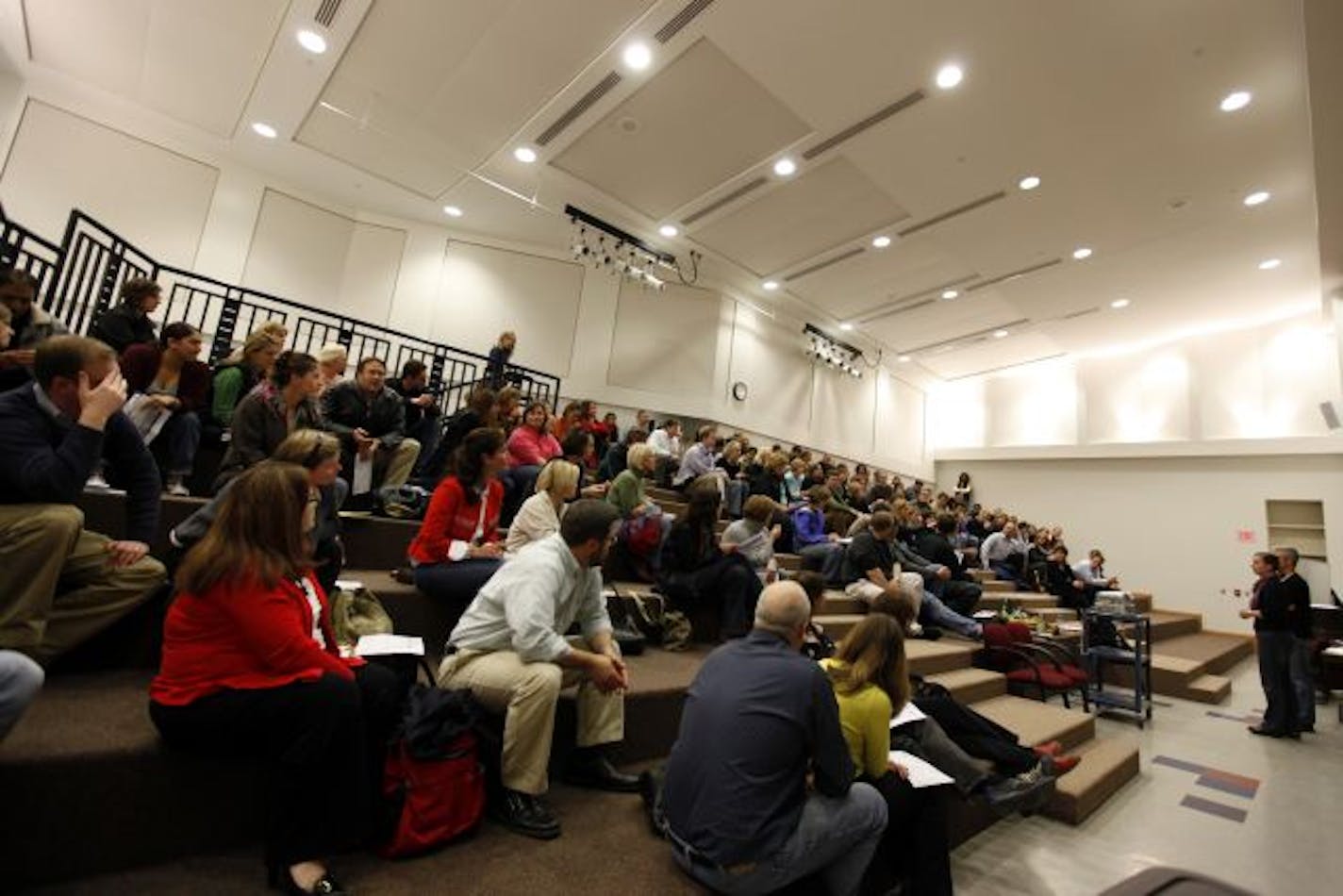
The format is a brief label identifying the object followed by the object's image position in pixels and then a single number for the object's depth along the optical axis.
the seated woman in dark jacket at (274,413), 2.99
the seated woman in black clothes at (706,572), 3.89
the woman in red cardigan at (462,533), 2.90
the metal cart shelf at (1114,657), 5.25
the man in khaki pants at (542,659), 2.04
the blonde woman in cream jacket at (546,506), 3.04
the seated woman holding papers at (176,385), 3.36
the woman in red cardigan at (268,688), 1.53
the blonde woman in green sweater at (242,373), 3.75
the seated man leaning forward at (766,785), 1.74
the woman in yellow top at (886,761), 2.17
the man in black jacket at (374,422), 4.19
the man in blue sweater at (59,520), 1.73
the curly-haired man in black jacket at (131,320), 3.75
